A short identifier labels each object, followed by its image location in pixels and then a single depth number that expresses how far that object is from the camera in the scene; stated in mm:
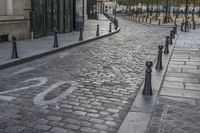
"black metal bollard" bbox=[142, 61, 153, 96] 7247
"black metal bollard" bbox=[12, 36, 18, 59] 11414
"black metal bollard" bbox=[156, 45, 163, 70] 10312
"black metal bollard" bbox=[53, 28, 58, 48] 14752
